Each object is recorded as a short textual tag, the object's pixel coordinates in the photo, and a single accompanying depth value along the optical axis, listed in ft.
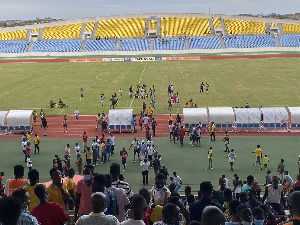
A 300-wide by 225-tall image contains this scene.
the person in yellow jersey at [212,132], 99.37
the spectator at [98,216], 22.78
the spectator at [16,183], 35.83
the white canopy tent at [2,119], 111.35
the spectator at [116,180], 33.94
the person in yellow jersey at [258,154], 79.82
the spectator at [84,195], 33.42
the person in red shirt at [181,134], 96.84
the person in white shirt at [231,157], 78.12
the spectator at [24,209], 23.57
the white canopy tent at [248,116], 108.99
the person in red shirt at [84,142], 92.79
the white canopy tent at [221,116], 107.96
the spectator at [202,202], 28.55
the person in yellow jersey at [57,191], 31.76
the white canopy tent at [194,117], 107.76
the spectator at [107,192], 29.53
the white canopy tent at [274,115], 108.27
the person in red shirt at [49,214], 26.02
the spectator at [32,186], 31.40
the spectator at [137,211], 23.61
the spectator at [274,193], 46.85
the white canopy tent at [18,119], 111.45
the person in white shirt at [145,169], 71.17
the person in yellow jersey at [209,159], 80.07
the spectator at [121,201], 30.86
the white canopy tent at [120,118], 110.01
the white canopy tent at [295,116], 107.55
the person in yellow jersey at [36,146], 90.76
